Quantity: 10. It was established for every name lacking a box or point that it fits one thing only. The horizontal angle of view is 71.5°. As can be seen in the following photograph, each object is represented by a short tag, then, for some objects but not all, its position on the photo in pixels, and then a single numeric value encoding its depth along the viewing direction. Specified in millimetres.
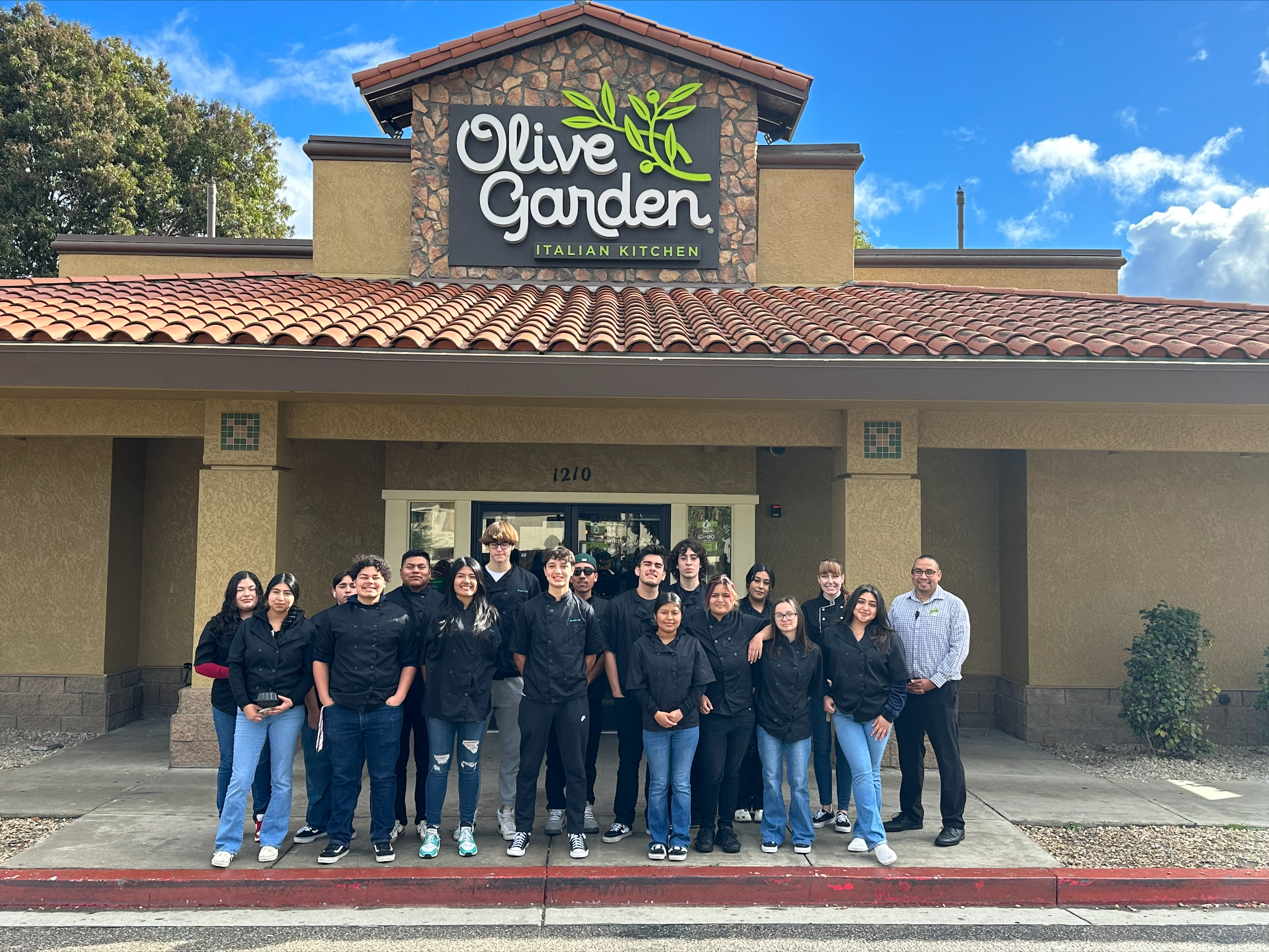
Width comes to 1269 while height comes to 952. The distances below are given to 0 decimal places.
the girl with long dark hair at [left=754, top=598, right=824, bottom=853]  5609
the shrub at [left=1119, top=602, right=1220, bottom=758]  8227
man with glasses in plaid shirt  5891
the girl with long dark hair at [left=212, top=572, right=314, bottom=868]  5344
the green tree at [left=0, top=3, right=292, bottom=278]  21938
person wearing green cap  5977
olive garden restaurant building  6801
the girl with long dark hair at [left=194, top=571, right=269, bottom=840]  5496
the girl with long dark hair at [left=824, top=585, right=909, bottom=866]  5637
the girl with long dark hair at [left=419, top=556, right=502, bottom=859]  5445
